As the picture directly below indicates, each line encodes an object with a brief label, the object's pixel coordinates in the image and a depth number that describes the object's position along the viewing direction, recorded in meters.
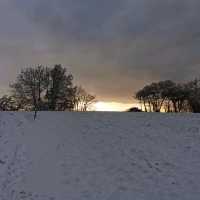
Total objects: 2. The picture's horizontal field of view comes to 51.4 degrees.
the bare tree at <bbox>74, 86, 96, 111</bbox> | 32.02
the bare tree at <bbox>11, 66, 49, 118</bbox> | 26.05
